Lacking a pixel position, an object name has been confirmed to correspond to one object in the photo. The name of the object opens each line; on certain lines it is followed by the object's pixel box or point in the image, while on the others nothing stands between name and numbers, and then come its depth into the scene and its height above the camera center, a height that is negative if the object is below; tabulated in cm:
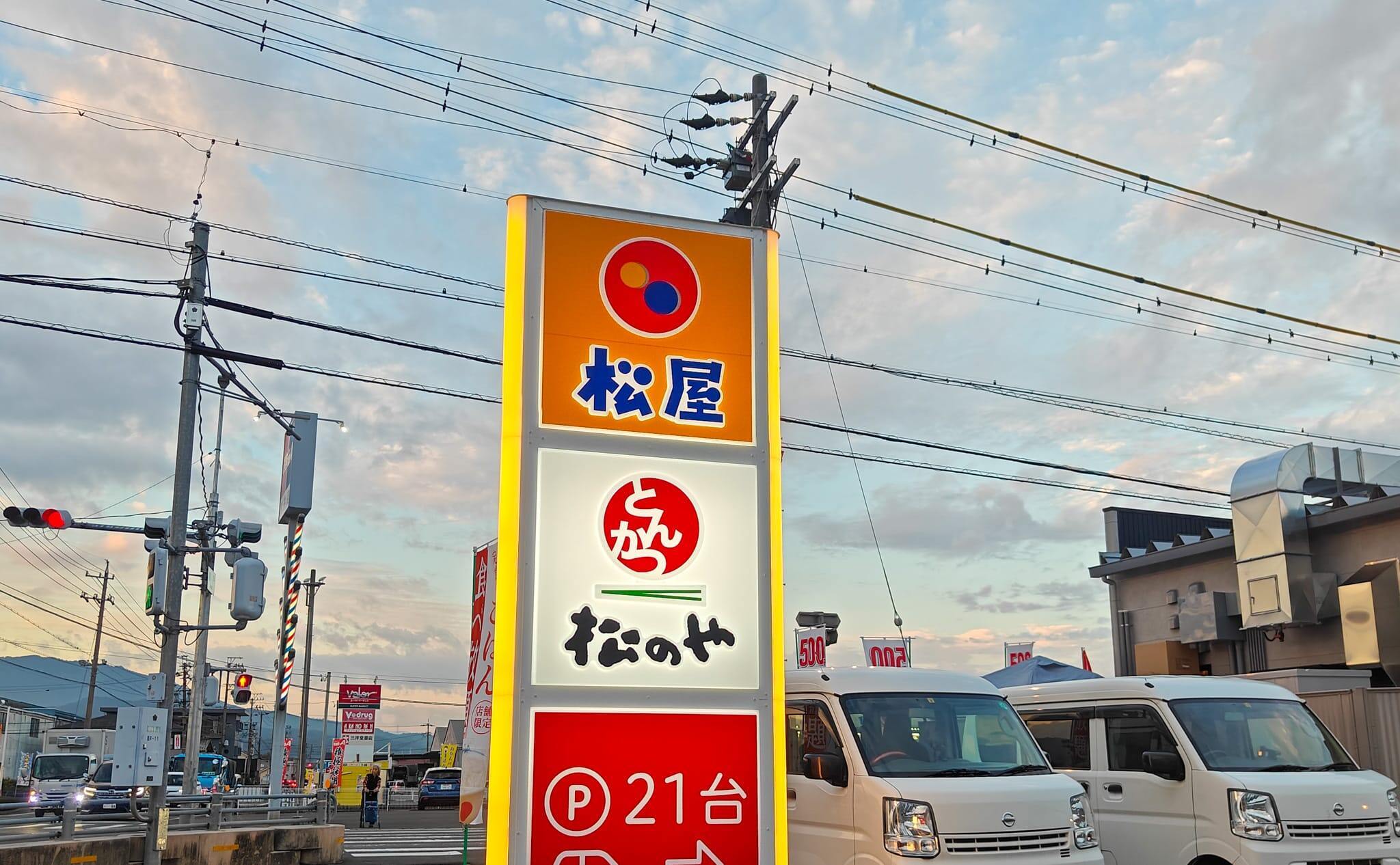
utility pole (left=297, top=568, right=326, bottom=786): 5259 +97
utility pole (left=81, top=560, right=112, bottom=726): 6391 +483
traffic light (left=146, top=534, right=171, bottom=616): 1711 +173
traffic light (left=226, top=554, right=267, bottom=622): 1716 +158
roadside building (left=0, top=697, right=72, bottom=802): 5980 -254
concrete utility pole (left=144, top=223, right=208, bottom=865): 1714 +402
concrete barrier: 1412 -219
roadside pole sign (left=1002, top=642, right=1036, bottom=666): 2236 +83
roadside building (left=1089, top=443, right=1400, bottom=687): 1920 +208
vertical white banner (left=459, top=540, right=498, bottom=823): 870 +5
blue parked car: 4588 -353
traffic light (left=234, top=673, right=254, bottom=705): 2216 +20
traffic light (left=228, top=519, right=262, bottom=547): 2595 +368
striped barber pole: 1850 +126
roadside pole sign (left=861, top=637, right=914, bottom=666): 2194 +85
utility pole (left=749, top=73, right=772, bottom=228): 1747 +820
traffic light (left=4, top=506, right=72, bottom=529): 1981 +306
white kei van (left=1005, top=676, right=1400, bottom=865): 1015 -74
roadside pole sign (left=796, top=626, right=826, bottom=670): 2195 +96
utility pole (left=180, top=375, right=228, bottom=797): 2259 +213
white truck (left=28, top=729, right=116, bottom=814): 3541 -193
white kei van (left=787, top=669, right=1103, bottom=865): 904 -67
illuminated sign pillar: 536 +70
